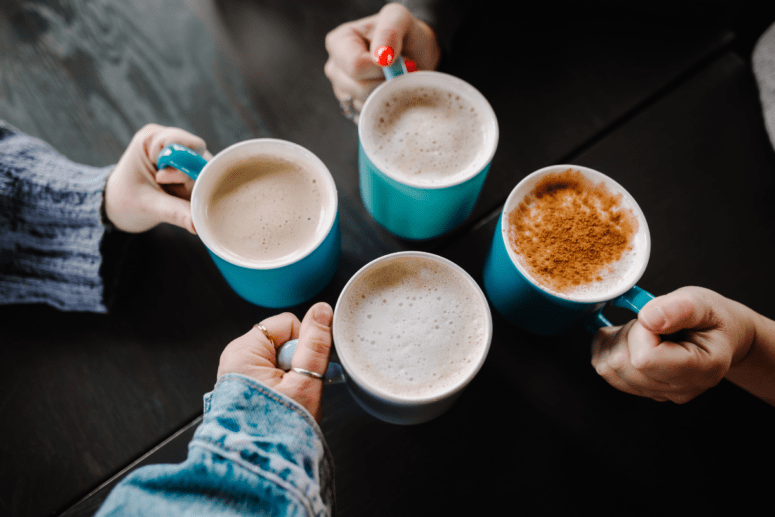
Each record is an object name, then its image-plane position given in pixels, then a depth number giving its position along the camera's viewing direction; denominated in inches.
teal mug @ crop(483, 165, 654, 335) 23.0
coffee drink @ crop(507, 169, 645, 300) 25.1
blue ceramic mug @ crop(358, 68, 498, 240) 24.8
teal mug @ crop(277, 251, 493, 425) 23.8
